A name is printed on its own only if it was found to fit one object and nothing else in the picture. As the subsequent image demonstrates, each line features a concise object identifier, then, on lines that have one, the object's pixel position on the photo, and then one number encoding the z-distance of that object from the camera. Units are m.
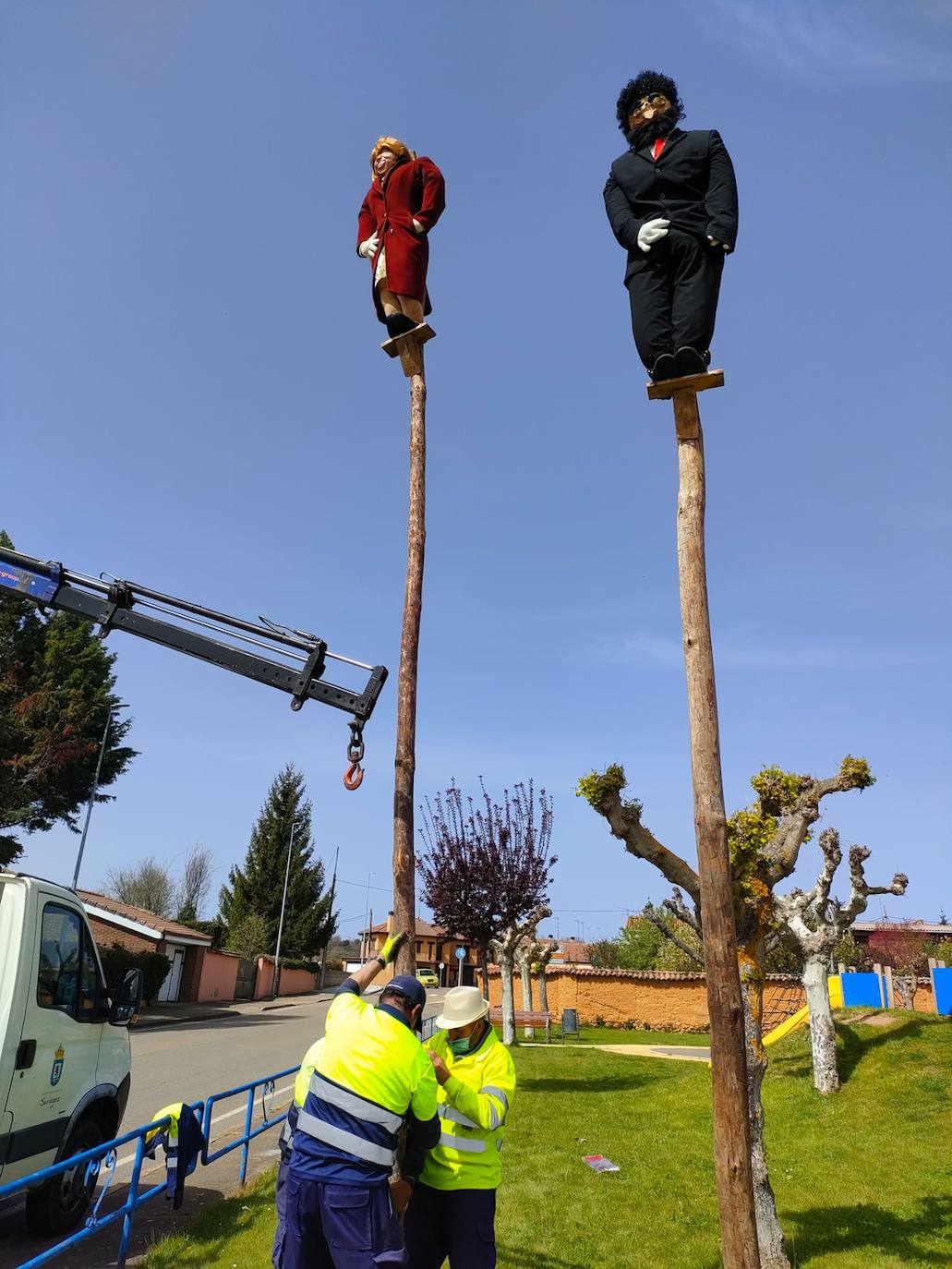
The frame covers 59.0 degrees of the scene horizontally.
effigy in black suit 4.95
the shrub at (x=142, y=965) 27.05
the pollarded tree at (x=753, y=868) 7.23
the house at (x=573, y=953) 67.88
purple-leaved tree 20.77
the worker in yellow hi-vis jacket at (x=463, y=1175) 4.33
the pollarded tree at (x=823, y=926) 13.09
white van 5.86
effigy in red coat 7.80
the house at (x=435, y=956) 58.25
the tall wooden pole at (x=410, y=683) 6.27
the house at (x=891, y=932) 49.62
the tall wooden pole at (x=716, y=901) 3.92
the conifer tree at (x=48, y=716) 28.05
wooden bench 27.61
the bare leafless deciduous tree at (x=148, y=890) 62.00
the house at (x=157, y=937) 32.53
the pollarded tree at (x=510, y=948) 21.52
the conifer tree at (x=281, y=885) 51.91
